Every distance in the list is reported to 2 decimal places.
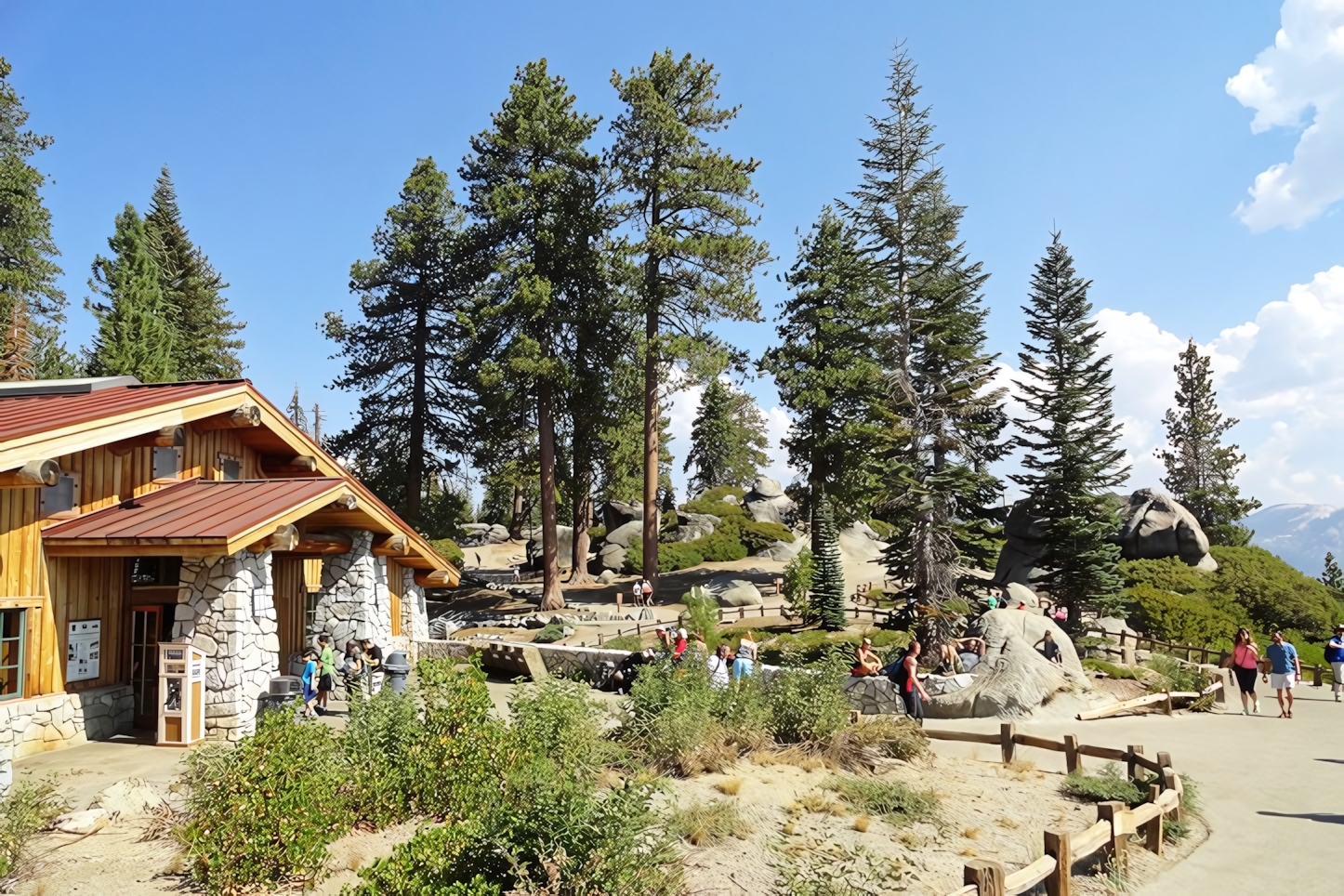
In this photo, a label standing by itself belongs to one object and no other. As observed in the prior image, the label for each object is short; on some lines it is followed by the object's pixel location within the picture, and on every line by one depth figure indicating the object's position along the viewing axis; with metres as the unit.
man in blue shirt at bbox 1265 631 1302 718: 16.41
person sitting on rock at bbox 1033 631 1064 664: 19.20
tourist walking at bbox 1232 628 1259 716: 16.84
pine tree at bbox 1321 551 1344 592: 52.97
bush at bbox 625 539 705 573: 43.00
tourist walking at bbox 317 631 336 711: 15.18
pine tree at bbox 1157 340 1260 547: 46.94
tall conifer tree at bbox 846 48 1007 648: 24.22
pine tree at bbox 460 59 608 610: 31.41
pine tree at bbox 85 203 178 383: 29.91
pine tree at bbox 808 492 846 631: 28.23
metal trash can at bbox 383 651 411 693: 14.68
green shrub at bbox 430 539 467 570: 37.69
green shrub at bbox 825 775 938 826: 10.04
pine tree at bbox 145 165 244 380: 43.31
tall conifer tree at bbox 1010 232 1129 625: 31.52
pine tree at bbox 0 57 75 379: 31.20
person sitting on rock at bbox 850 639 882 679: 15.68
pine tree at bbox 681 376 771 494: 69.25
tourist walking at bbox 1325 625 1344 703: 18.16
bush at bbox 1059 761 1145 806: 10.51
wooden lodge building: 12.11
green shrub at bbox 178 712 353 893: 6.92
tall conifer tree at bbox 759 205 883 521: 34.88
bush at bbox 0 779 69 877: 7.37
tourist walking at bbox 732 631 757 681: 16.38
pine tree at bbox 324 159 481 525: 35.91
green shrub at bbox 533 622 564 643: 26.06
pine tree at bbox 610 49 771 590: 32.22
